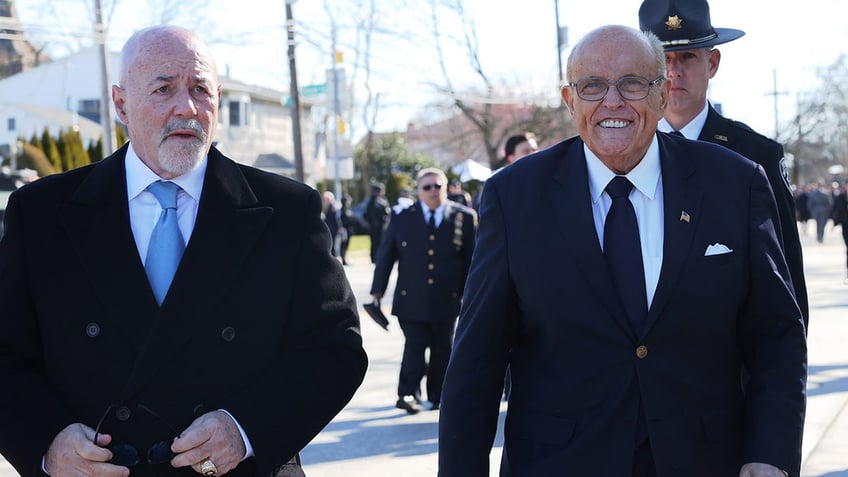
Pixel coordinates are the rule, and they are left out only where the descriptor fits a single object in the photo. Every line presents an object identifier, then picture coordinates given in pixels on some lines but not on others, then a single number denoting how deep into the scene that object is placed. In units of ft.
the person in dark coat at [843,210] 69.31
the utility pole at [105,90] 90.22
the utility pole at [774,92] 243.81
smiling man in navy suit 10.61
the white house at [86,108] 180.14
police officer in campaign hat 15.39
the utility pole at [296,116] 97.14
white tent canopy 62.23
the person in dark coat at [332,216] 92.68
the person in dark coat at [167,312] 10.44
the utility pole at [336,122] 96.48
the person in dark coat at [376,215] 90.99
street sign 86.94
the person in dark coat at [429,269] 34.32
